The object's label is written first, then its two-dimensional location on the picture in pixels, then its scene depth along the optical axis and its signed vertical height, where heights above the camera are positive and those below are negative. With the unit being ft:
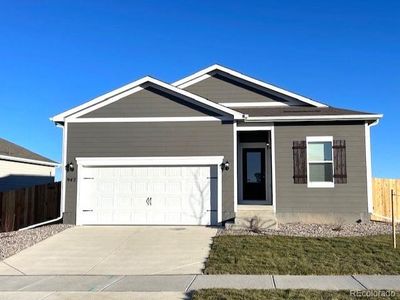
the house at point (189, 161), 49.08 +2.63
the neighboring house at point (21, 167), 68.28 +2.69
